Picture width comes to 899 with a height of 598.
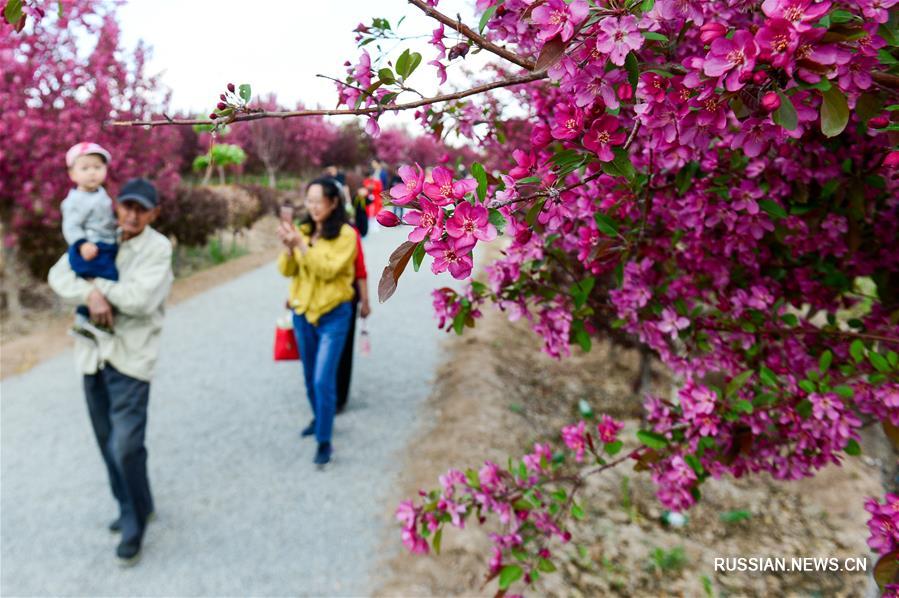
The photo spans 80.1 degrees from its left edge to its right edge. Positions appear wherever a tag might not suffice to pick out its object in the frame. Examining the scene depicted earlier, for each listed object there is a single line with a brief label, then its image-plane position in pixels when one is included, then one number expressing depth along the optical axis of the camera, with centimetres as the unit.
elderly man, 272
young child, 278
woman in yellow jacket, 356
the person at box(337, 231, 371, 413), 401
